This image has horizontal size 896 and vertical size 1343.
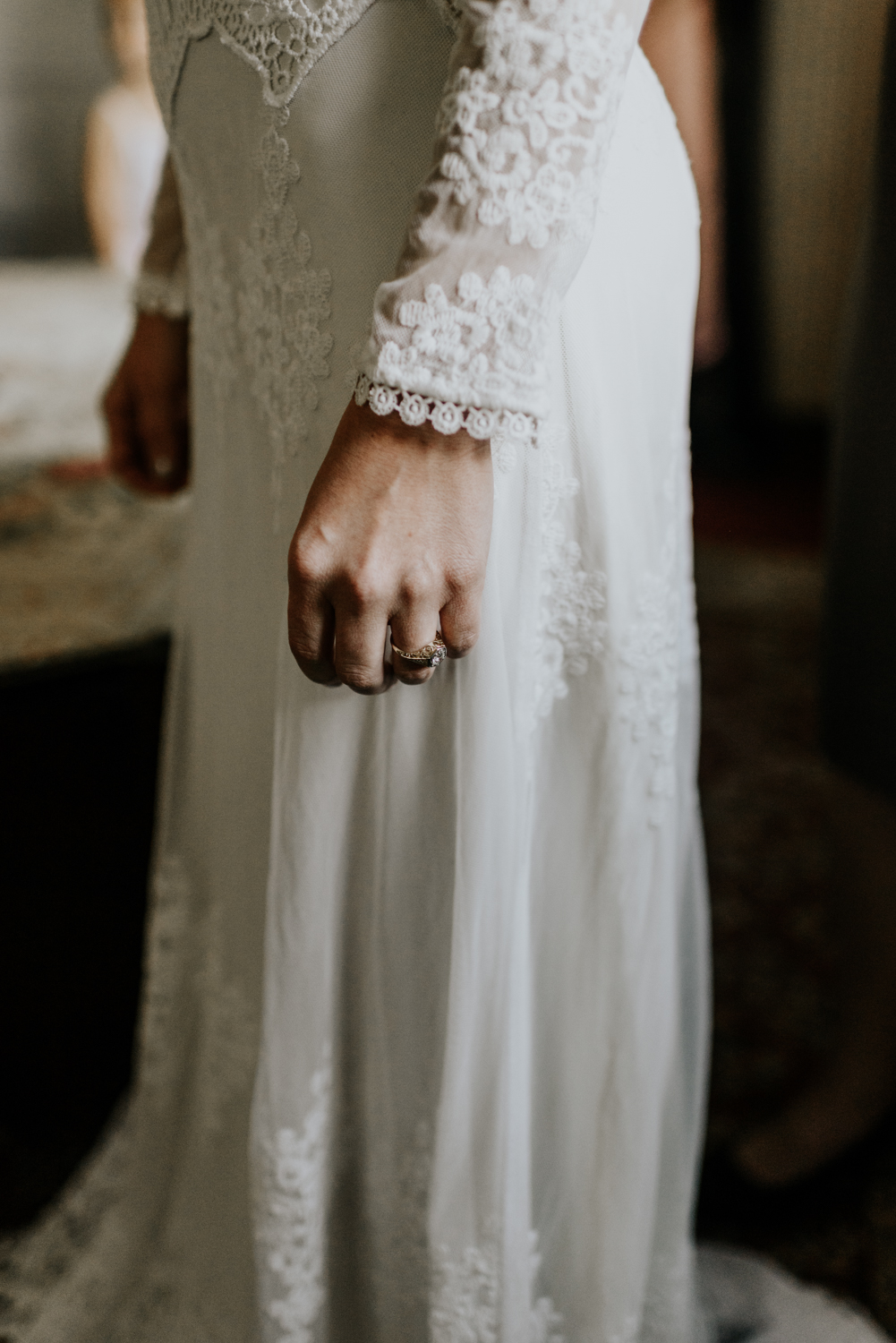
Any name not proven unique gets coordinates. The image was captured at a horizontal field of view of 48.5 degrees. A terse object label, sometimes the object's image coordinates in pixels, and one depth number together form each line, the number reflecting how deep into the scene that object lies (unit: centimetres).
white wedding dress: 45
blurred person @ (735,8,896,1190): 86
